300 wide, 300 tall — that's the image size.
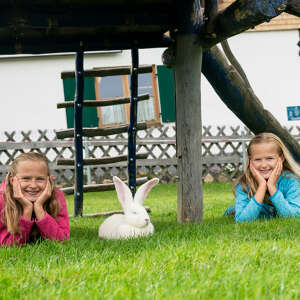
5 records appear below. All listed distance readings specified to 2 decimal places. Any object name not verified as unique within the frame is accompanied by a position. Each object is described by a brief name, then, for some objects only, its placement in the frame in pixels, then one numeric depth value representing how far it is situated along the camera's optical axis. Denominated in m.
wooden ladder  5.55
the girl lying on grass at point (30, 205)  3.47
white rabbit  3.70
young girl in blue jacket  4.19
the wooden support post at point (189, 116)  4.32
